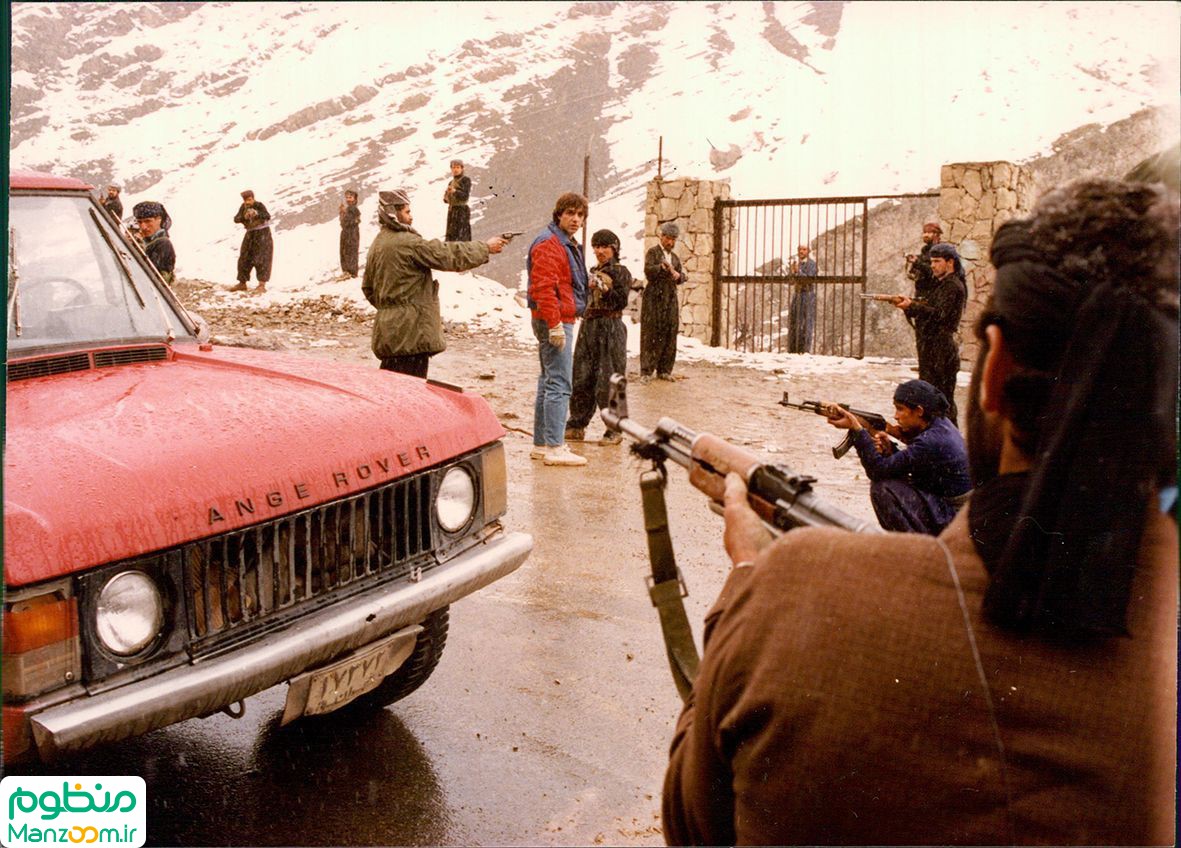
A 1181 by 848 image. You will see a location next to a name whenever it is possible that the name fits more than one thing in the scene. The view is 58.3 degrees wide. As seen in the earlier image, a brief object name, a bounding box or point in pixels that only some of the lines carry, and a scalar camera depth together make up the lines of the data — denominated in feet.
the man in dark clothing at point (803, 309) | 43.01
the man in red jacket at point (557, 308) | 22.77
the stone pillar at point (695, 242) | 44.39
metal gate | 42.86
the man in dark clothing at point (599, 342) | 26.63
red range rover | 6.97
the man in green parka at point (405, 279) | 19.43
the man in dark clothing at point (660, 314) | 35.70
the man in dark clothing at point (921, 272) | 25.66
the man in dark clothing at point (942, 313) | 24.50
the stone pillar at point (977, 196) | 38.42
